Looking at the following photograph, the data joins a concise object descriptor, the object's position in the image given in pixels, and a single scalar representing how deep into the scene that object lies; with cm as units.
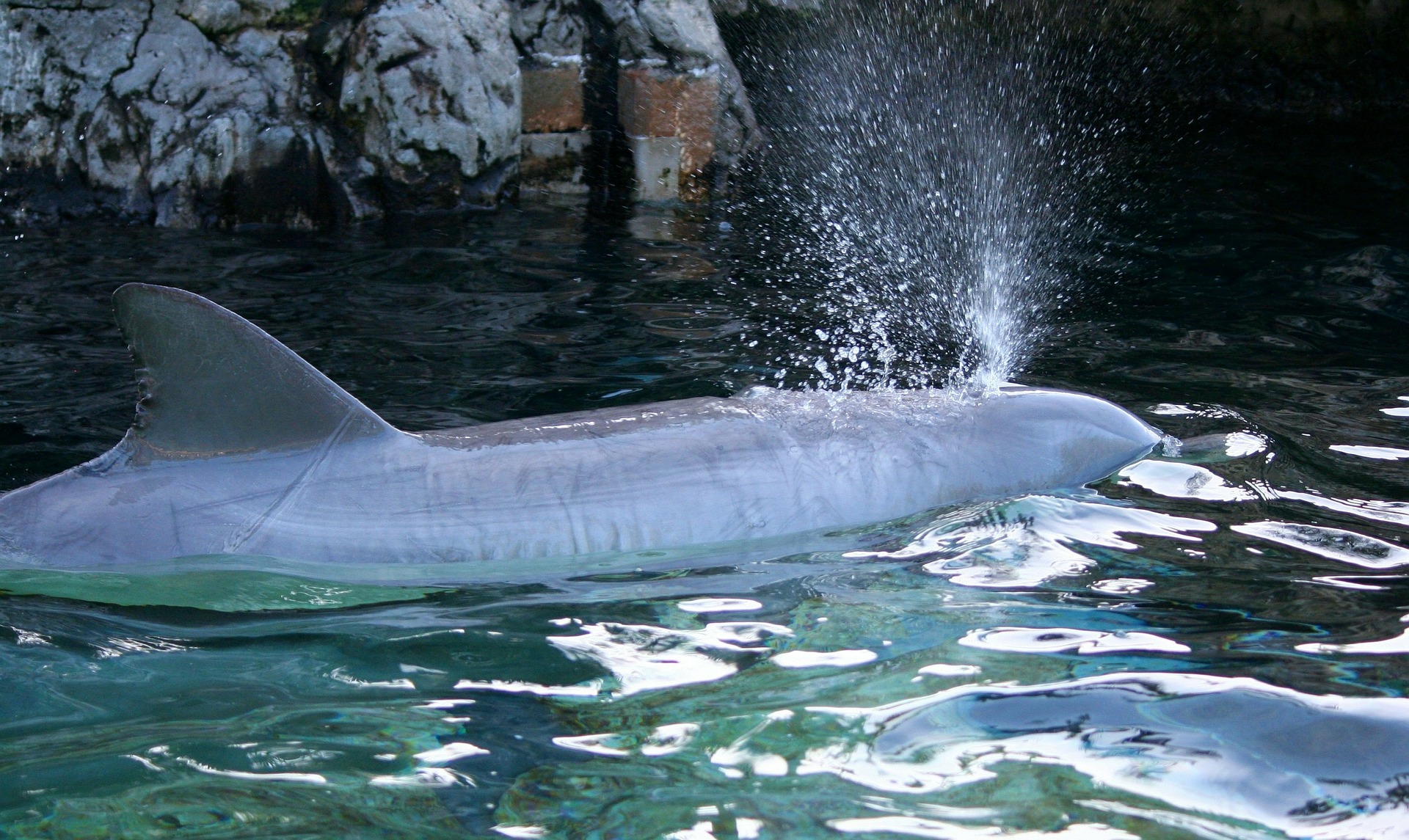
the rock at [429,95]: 870
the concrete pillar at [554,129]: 941
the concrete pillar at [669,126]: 941
